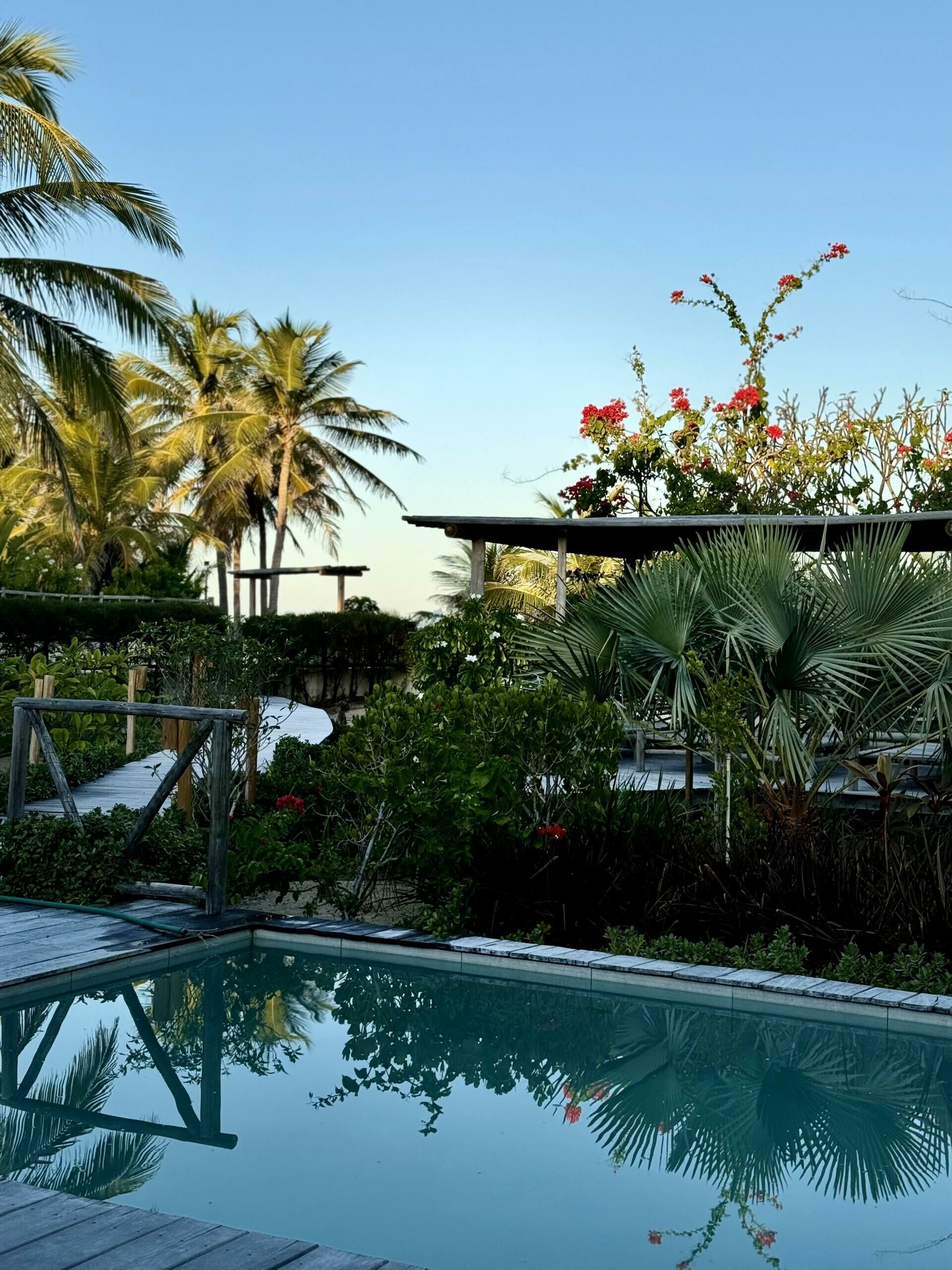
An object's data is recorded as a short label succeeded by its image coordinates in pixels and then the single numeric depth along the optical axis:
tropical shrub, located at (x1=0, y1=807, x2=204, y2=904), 8.45
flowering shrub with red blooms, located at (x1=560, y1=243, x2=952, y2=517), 19.50
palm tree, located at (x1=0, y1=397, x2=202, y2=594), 32.28
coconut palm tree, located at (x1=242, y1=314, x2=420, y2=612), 40.34
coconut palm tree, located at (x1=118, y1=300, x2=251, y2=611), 39.88
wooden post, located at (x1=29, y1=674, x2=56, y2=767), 14.32
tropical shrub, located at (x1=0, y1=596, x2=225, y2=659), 19.16
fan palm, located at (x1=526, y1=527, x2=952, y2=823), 8.49
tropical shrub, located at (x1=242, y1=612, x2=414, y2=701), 25.36
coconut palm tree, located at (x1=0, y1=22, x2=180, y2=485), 17.27
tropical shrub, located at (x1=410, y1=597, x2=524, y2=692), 9.95
